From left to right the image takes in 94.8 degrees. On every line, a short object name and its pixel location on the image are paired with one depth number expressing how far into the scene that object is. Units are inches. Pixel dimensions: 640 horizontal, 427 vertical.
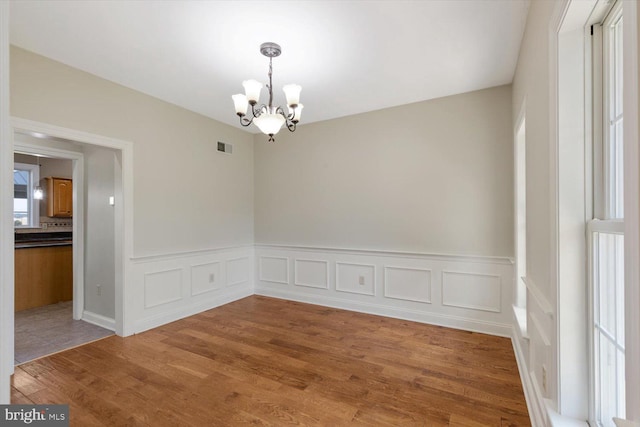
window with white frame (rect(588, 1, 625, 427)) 42.0
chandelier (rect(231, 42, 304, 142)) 91.9
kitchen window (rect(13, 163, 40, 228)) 223.3
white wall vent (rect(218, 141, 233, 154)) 174.4
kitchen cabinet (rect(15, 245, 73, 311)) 164.1
